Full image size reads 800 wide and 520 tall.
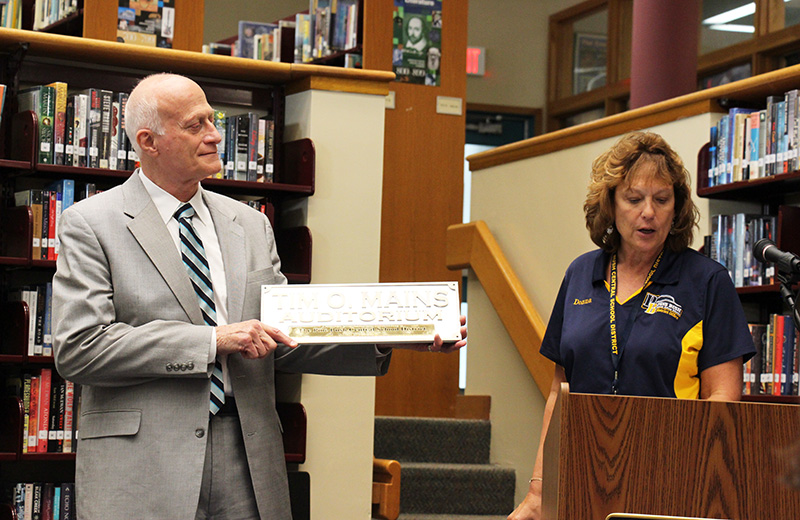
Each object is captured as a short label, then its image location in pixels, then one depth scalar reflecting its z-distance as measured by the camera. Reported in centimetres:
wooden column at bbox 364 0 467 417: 644
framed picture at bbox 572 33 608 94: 946
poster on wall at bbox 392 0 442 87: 681
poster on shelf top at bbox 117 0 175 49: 541
